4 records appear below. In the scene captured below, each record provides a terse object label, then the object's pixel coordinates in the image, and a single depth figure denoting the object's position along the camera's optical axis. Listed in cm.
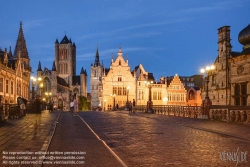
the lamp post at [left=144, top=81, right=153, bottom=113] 4318
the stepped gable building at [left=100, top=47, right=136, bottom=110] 8575
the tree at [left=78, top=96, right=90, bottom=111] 12186
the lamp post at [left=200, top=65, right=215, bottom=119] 2653
